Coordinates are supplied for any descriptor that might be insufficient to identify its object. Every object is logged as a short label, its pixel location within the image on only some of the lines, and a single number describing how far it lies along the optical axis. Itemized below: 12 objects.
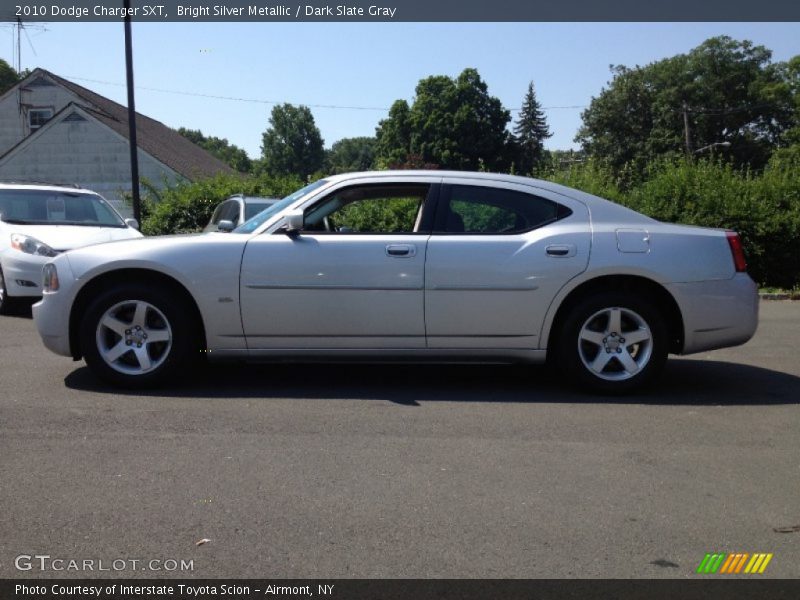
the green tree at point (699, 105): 63.62
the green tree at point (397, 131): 72.01
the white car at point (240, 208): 12.75
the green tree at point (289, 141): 103.94
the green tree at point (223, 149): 115.25
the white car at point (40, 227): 9.91
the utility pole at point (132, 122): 17.98
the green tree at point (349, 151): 128.38
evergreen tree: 82.25
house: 33.66
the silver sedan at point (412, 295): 5.77
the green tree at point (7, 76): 74.31
